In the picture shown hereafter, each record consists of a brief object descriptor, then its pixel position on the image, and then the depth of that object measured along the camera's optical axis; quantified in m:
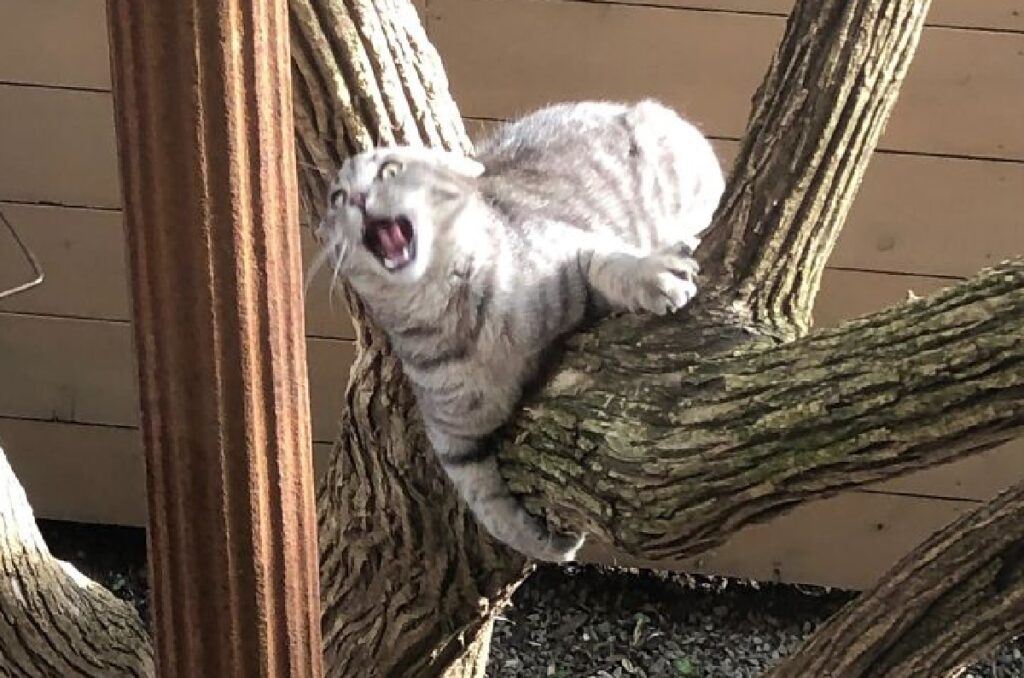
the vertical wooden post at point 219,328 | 1.61
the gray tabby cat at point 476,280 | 2.04
